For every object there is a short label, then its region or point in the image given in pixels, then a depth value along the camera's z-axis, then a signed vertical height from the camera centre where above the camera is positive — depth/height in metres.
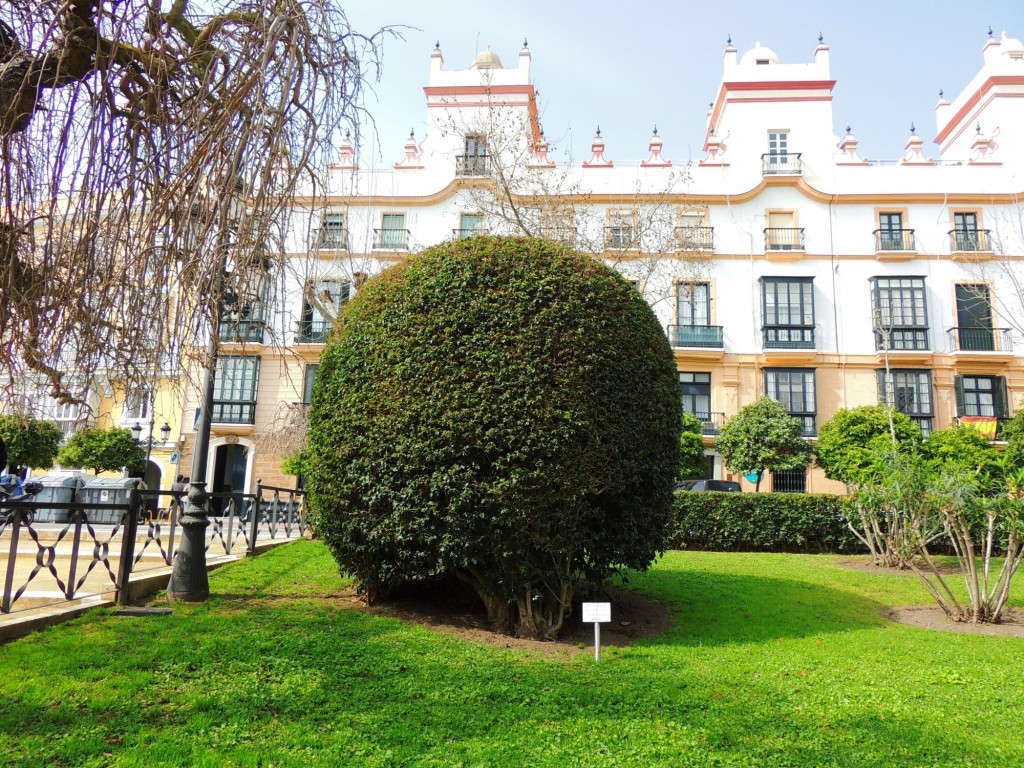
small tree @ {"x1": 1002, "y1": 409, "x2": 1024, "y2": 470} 17.88 +1.35
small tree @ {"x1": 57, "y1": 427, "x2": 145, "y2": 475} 22.47 +0.45
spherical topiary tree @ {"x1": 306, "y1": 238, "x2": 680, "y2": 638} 5.56 +0.35
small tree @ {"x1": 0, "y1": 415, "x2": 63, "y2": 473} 20.56 +0.53
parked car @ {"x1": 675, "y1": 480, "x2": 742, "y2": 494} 18.28 -0.20
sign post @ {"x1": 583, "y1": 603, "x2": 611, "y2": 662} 5.26 -1.07
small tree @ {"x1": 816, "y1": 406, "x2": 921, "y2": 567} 10.62 +0.53
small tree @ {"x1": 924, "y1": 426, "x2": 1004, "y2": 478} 14.81 +0.84
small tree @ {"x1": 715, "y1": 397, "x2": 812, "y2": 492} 20.28 +1.13
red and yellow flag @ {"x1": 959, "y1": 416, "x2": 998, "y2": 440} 22.82 +2.05
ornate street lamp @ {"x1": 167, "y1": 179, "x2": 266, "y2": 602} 6.63 -0.65
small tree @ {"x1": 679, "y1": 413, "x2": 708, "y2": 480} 20.91 +0.79
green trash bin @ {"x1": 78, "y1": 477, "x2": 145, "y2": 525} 17.28 -0.73
